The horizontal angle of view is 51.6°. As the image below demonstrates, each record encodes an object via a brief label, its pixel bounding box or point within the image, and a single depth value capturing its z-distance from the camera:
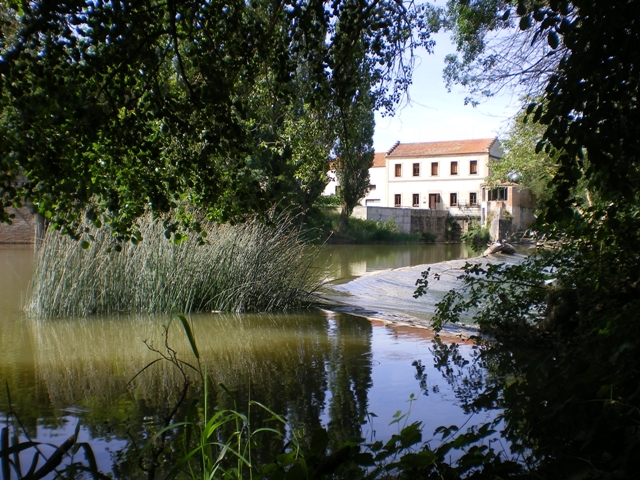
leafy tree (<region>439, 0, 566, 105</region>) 8.28
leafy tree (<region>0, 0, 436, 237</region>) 3.43
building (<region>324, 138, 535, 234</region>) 51.47
